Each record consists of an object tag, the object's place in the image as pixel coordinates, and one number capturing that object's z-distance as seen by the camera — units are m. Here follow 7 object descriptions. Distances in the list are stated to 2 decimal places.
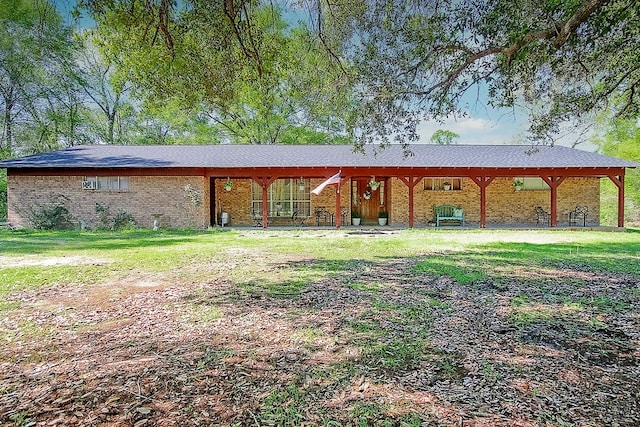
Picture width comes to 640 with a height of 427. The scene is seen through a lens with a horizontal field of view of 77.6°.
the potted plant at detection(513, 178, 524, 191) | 16.89
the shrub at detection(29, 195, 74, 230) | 14.84
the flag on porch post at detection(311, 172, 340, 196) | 13.63
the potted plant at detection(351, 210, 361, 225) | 17.05
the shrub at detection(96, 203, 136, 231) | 15.09
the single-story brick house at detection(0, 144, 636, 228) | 15.19
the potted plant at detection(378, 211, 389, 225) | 16.98
